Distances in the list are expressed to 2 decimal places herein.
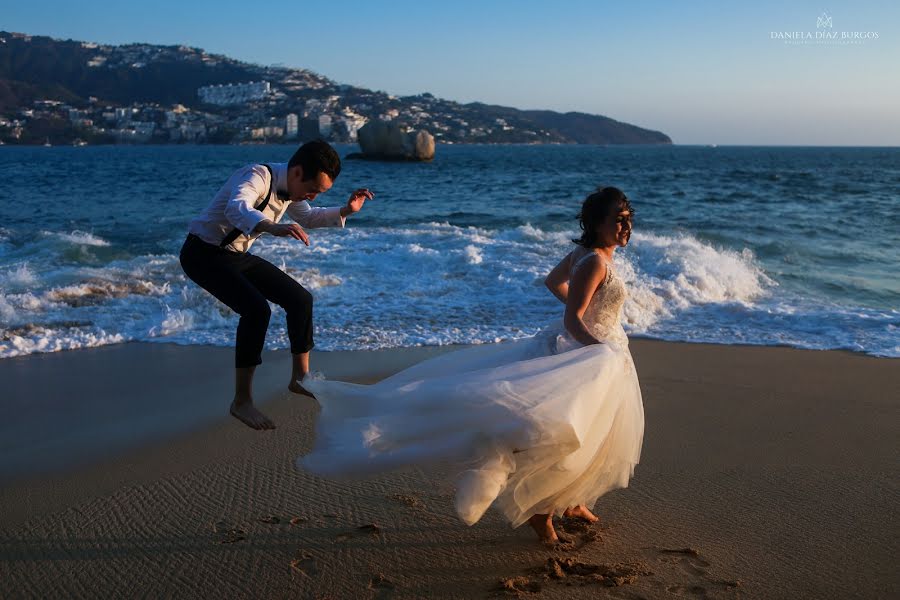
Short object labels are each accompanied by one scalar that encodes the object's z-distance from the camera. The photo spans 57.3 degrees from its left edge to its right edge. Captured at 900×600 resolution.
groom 5.05
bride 3.73
